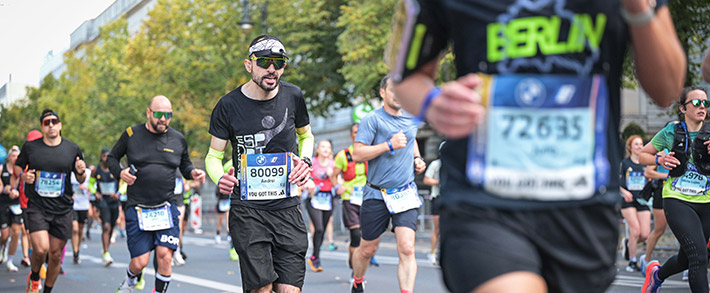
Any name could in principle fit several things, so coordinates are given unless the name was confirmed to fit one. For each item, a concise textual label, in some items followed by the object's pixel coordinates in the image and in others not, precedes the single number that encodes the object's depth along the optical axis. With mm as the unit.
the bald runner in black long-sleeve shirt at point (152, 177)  9039
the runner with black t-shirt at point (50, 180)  10672
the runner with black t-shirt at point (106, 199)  16459
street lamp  25739
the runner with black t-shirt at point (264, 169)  6406
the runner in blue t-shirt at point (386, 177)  8438
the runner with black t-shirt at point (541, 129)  2629
